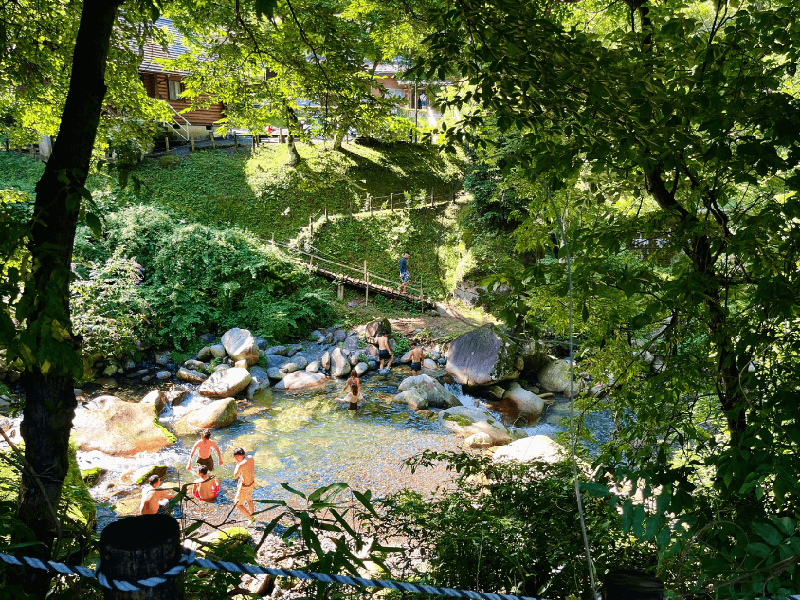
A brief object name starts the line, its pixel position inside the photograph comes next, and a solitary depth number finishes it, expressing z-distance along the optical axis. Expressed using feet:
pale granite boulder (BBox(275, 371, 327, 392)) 42.52
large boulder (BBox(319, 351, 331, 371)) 45.47
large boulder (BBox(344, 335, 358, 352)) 48.45
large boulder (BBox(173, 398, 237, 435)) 34.55
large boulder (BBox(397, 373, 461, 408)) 40.19
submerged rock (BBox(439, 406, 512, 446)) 34.02
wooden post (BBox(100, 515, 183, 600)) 4.74
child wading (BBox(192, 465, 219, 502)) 26.27
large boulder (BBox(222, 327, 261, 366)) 43.57
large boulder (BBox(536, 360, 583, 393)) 43.73
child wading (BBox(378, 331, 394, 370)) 47.57
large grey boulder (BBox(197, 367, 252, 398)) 39.13
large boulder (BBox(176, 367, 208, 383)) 41.04
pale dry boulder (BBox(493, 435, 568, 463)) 28.86
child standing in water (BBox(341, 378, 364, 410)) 38.02
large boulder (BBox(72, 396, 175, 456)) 30.53
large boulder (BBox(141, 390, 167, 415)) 35.47
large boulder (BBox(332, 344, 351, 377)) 44.93
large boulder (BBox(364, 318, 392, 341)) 49.90
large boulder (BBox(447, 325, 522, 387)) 43.39
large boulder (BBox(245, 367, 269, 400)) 40.63
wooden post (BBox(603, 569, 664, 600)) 4.86
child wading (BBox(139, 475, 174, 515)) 21.56
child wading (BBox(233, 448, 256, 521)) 25.36
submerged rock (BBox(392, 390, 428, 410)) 39.29
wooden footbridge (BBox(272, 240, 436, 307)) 58.30
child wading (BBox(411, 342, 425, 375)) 44.93
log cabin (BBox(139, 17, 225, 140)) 72.49
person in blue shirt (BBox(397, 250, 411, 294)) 58.85
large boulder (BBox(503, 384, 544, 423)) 39.78
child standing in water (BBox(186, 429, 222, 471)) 27.43
